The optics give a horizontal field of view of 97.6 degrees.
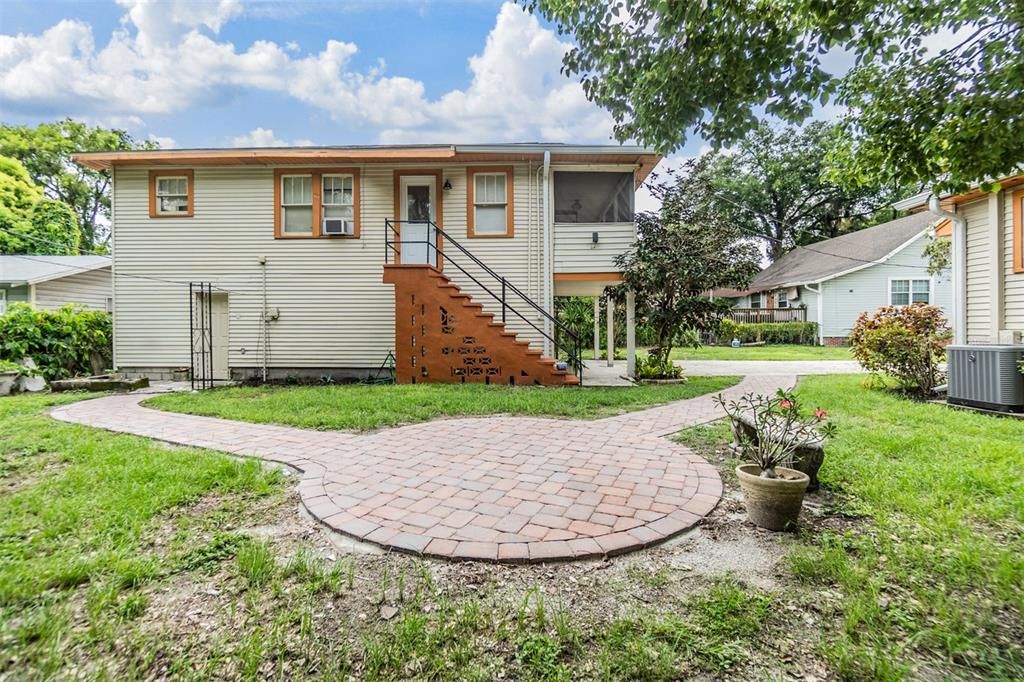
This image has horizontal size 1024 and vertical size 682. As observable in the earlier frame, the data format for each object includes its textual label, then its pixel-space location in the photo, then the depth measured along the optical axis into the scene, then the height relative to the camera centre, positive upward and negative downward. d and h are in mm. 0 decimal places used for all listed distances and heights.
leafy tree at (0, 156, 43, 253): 21062 +7150
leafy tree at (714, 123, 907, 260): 30750 +9842
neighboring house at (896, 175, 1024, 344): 7684 +1303
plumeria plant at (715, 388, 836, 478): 2990 -689
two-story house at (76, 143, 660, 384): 9719 +1941
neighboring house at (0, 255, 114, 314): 14031 +1992
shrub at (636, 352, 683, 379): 9672 -731
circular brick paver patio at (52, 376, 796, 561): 2615 -1131
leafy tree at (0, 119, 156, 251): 25922 +10894
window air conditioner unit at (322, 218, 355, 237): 9702 +2420
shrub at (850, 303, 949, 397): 7305 -200
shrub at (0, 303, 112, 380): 8891 +67
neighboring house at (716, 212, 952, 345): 20141 +2409
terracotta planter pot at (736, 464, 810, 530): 2711 -1017
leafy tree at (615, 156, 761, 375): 8781 +1517
